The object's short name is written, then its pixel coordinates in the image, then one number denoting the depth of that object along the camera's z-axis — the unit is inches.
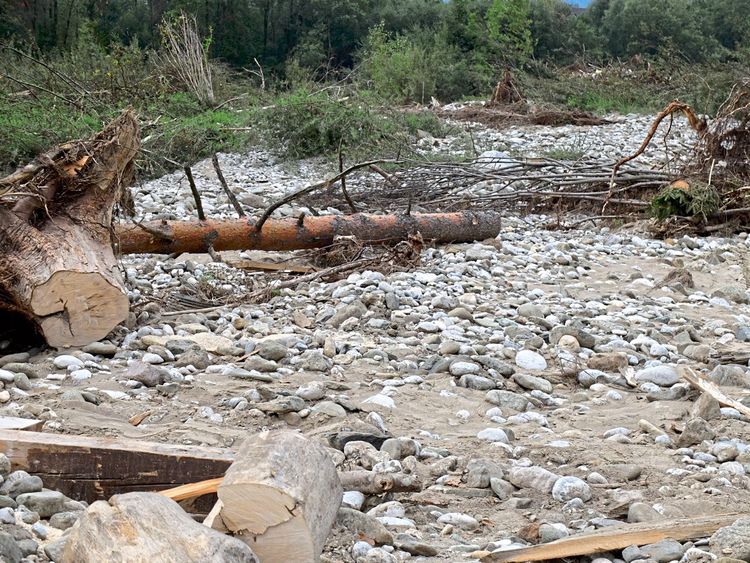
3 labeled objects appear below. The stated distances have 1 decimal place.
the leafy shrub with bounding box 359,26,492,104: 679.7
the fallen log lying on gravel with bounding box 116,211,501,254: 219.6
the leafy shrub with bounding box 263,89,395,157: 433.1
